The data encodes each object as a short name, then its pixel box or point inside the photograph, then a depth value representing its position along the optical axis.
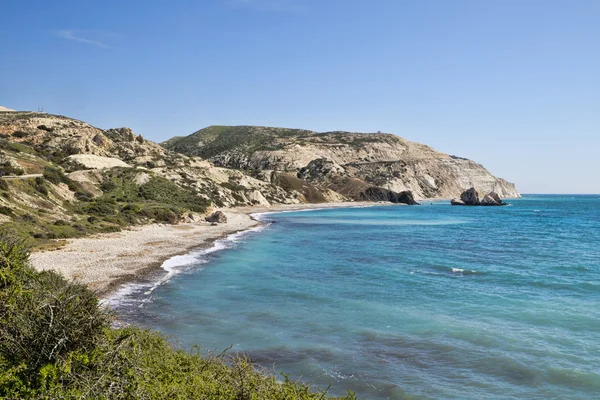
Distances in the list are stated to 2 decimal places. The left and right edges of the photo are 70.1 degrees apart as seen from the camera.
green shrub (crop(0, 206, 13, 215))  35.94
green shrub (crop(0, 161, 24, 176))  49.89
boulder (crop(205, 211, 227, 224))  64.25
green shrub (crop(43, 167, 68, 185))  53.44
